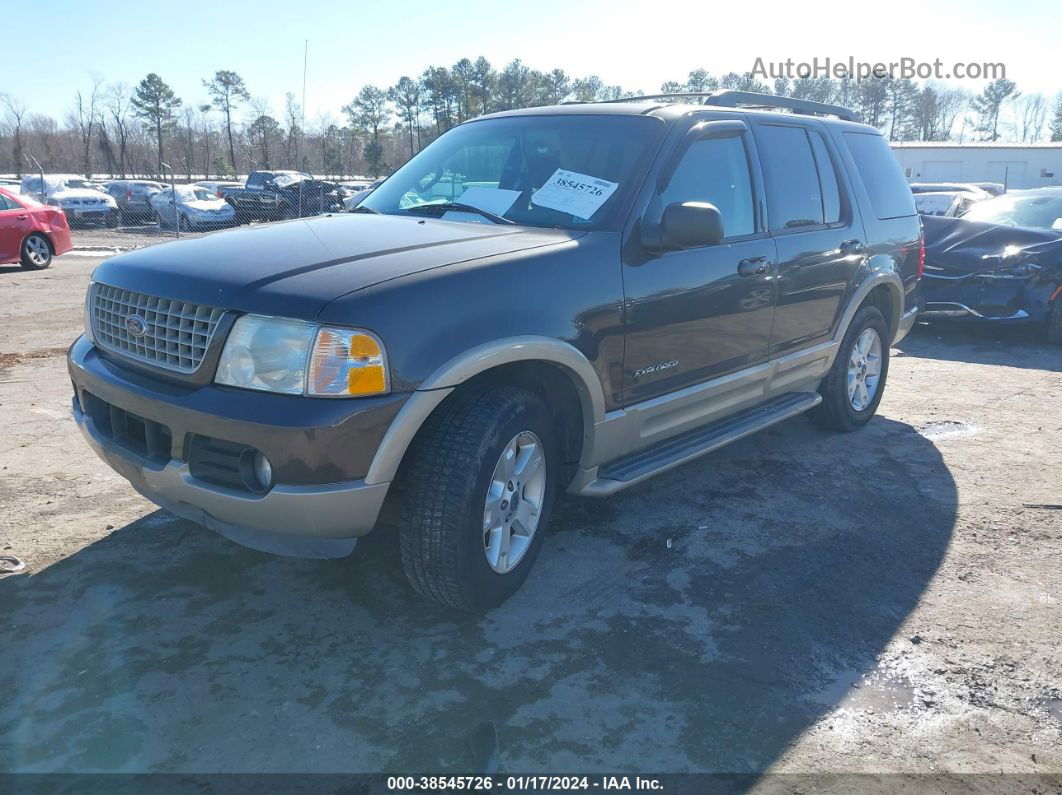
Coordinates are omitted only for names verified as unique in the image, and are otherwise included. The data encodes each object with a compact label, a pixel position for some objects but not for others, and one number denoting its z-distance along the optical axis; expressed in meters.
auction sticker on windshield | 3.78
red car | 13.80
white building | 44.09
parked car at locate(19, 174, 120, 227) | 24.75
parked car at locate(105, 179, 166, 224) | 27.09
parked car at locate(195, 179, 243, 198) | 26.52
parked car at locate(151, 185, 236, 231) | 22.84
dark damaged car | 8.88
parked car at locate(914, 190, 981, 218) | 18.60
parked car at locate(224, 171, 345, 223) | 23.42
